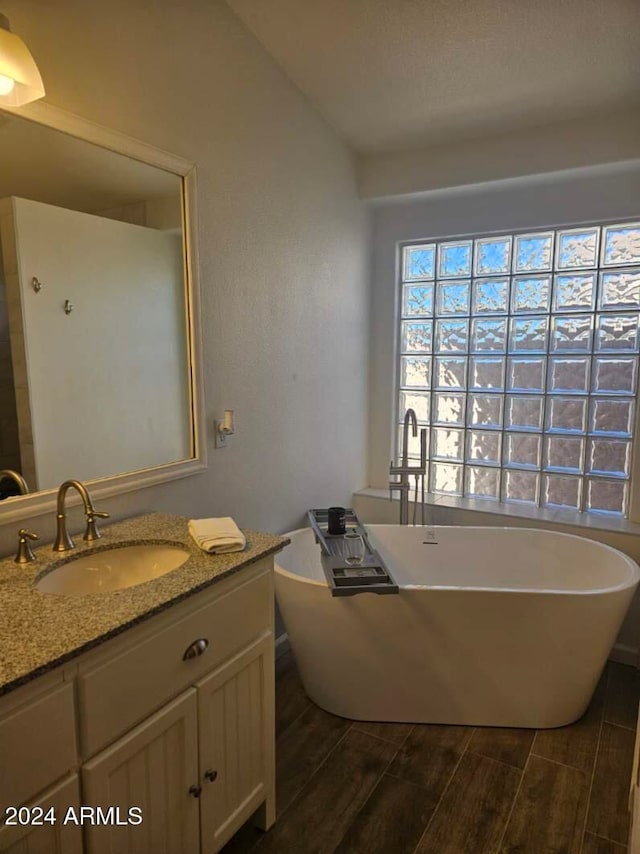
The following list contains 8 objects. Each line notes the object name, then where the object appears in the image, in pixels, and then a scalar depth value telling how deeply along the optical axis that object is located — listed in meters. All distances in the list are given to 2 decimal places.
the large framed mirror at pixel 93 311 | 1.47
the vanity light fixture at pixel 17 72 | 1.19
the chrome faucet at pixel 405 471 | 2.82
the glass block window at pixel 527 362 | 2.68
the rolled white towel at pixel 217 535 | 1.47
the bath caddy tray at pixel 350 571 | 1.96
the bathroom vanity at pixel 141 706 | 0.97
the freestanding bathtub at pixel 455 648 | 2.00
